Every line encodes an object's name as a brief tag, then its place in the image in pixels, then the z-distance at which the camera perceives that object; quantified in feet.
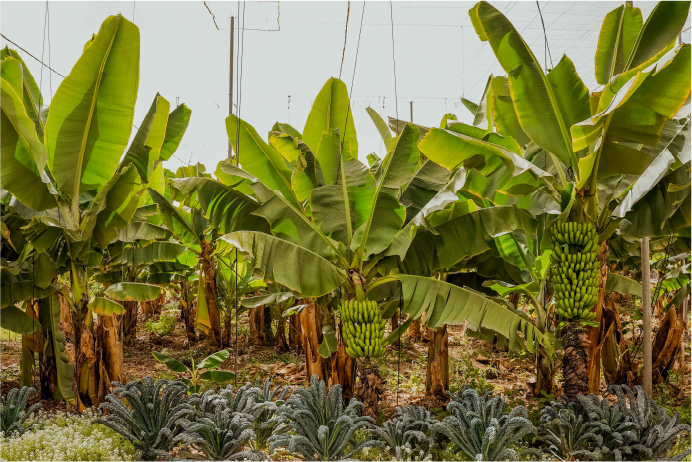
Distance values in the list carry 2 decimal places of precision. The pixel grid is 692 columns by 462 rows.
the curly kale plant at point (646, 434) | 9.43
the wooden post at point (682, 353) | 17.14
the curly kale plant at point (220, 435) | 9.57
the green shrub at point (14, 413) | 10.84
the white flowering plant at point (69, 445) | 9.16
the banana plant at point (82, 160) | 10.43
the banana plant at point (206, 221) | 12.06
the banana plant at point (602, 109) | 8.74
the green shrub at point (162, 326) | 27.17
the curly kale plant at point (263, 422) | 10.62
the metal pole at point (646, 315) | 12.14
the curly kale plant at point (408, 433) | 9.87
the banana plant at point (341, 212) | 10.78
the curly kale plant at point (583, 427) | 9.62
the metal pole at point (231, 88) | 24.90
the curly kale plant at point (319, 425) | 9.57
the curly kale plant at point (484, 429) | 9.31
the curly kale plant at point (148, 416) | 10.12
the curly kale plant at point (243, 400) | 10.90
